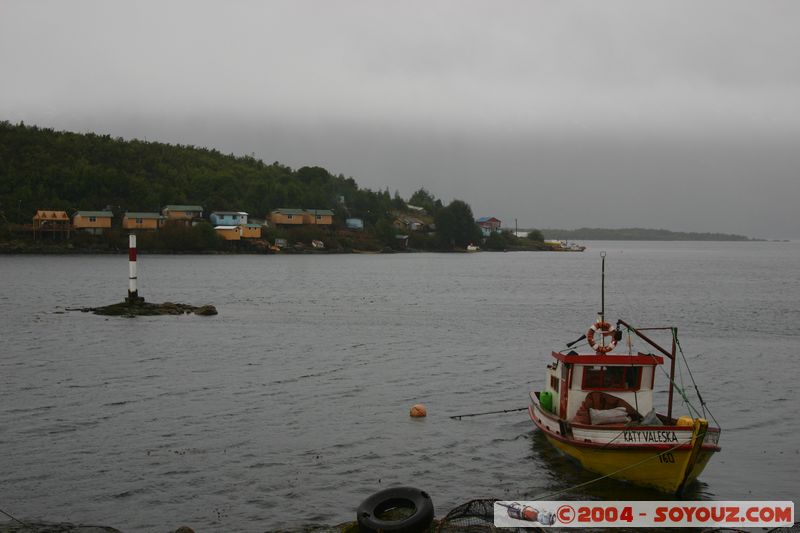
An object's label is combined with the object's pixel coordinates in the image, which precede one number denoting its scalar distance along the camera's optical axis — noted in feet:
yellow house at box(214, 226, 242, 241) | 623.36
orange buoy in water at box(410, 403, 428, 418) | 100.37
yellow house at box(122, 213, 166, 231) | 584.81
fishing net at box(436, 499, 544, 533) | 55.88
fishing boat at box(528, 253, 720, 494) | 70.64
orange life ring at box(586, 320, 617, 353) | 82.66
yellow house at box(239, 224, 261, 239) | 627.87
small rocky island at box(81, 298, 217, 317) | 207.21
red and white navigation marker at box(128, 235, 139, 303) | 202.95
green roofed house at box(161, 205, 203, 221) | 614.75
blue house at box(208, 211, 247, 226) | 638.12
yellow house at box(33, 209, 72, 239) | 551.59
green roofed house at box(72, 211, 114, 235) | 562.66
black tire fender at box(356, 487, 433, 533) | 57.00
